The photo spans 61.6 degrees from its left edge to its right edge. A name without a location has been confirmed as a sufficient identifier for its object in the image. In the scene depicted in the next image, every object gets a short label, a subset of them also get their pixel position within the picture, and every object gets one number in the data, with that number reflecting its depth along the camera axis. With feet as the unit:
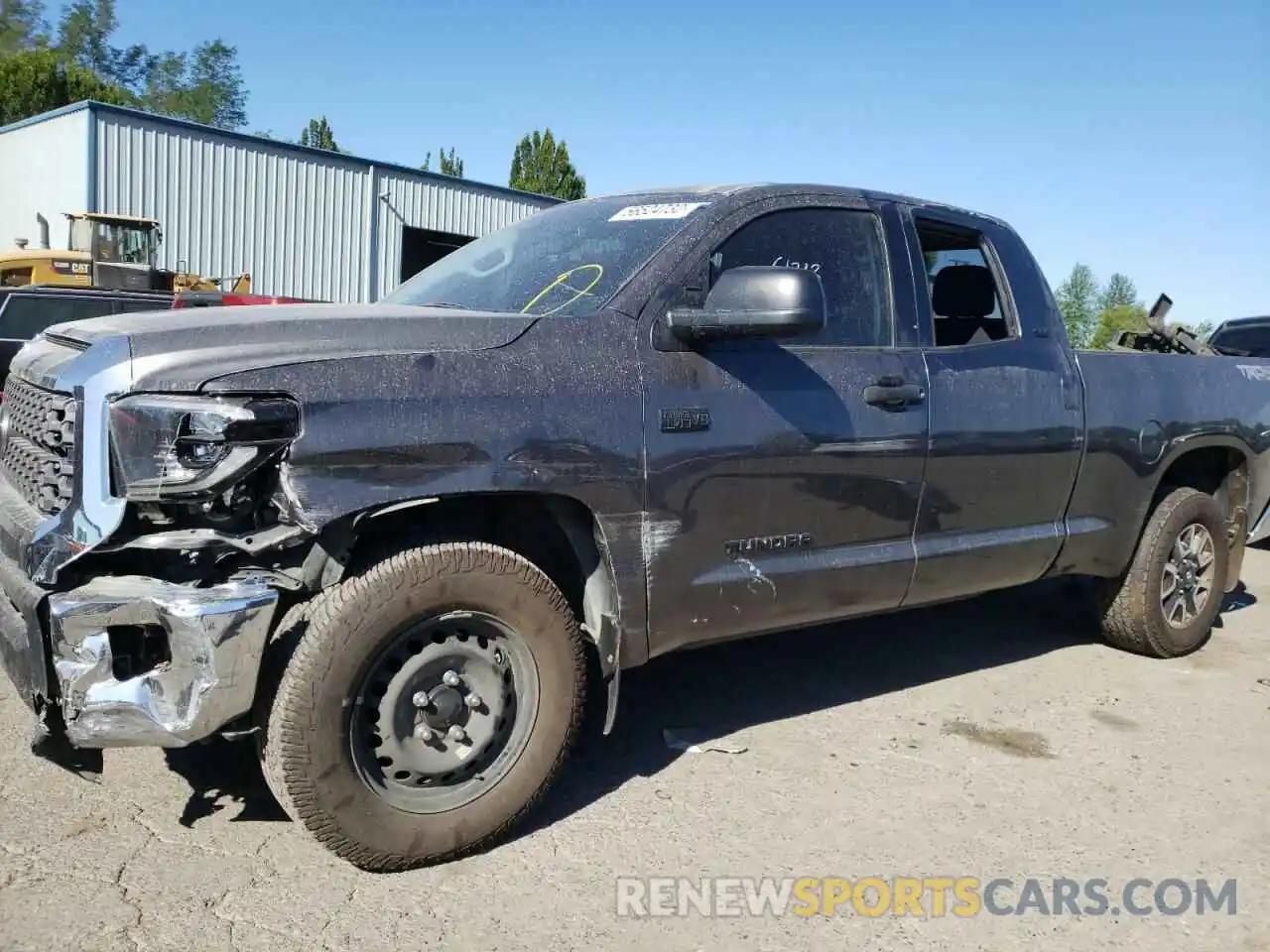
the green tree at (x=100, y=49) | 212.02
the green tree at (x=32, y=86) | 137.49
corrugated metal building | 64.75
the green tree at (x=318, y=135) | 220.02
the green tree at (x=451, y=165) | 223.24
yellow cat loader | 55.77
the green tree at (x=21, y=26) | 199.21
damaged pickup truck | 8.55
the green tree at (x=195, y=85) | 230.27
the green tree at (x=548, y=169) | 185.68
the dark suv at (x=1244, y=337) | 34.12
